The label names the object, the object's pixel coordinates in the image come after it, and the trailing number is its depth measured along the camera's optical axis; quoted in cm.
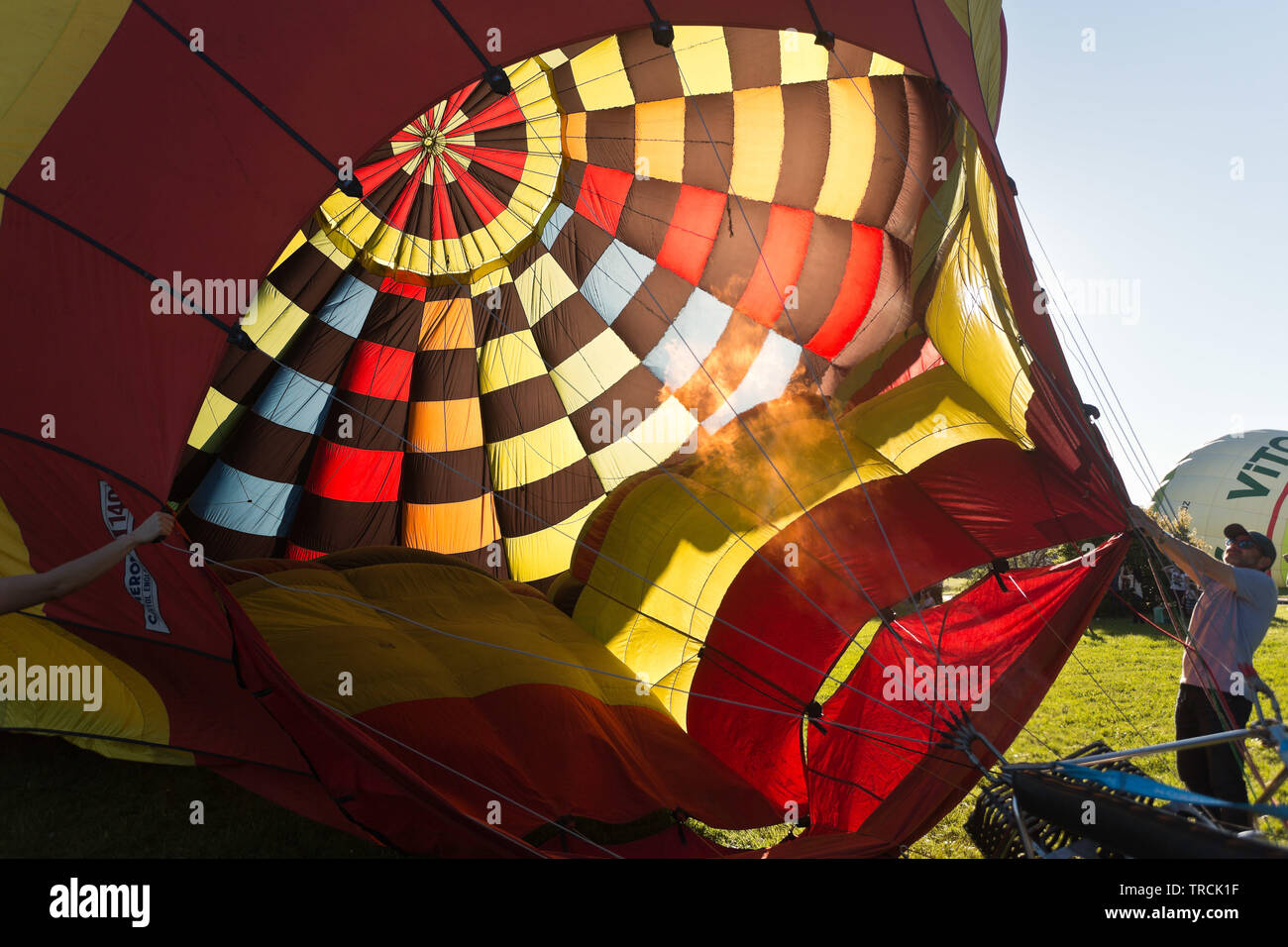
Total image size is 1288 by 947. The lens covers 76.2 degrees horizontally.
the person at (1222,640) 353
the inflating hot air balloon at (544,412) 279
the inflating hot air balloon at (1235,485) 1431
